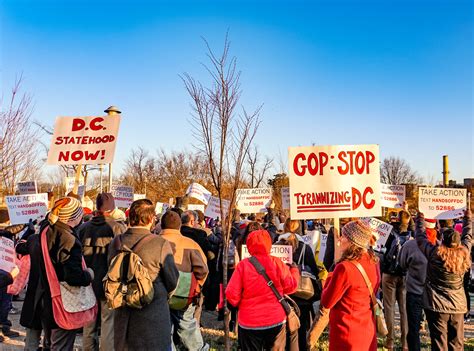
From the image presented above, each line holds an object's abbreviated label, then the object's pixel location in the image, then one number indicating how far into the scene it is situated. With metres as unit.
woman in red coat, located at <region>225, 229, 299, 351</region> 4.54
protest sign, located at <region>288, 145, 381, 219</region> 5.75
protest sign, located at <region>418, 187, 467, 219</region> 8.74
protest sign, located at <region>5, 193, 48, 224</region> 9.24
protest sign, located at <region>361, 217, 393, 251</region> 7.29
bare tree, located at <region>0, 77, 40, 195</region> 11.56
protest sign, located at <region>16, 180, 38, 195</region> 11.58
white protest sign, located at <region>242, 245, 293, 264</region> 5.71
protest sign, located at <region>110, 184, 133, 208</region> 12.76
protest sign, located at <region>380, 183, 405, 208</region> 10.01
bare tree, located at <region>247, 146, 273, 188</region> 32.08
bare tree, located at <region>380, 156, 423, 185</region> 66.95
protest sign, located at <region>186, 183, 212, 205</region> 12.94
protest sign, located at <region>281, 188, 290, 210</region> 12.65
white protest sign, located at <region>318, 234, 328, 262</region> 8.87
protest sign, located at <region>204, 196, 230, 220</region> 12.26
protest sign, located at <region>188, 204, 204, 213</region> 17.25
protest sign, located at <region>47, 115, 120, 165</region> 7.68
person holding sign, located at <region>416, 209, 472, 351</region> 5.38
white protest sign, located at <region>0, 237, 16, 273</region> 6.85
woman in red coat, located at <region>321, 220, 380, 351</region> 4.04
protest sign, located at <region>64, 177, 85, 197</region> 13.25
